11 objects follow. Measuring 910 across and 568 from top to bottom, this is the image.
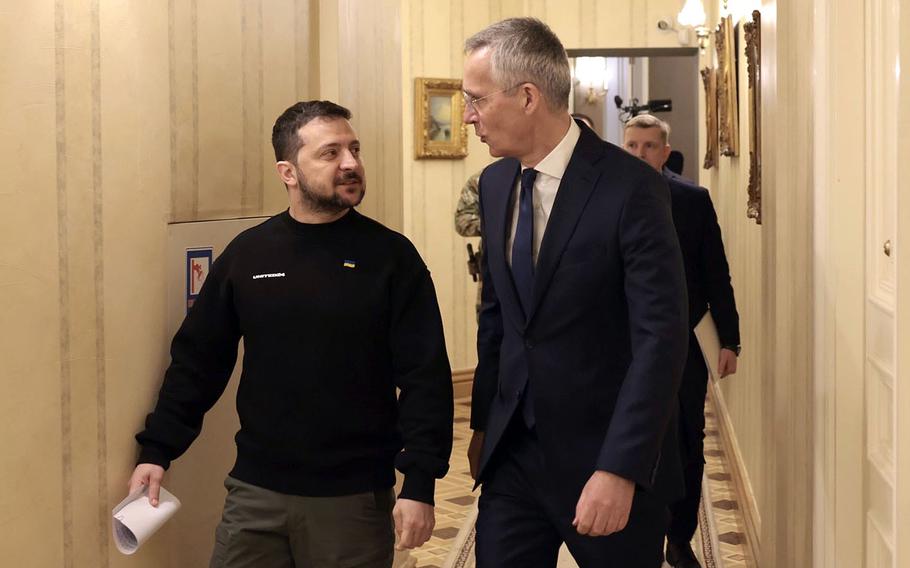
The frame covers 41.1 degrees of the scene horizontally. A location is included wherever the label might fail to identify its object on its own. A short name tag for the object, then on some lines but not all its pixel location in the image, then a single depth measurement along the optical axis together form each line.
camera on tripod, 11.66
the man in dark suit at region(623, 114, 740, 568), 4.75
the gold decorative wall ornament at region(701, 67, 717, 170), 8.23
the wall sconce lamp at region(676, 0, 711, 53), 8.70
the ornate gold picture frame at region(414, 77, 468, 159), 9.35
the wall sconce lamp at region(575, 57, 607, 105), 16.73
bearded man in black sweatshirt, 2.96
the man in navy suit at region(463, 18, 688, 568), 2.53
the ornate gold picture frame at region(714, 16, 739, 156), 6.56
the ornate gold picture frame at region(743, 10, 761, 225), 4.73
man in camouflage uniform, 8.48
